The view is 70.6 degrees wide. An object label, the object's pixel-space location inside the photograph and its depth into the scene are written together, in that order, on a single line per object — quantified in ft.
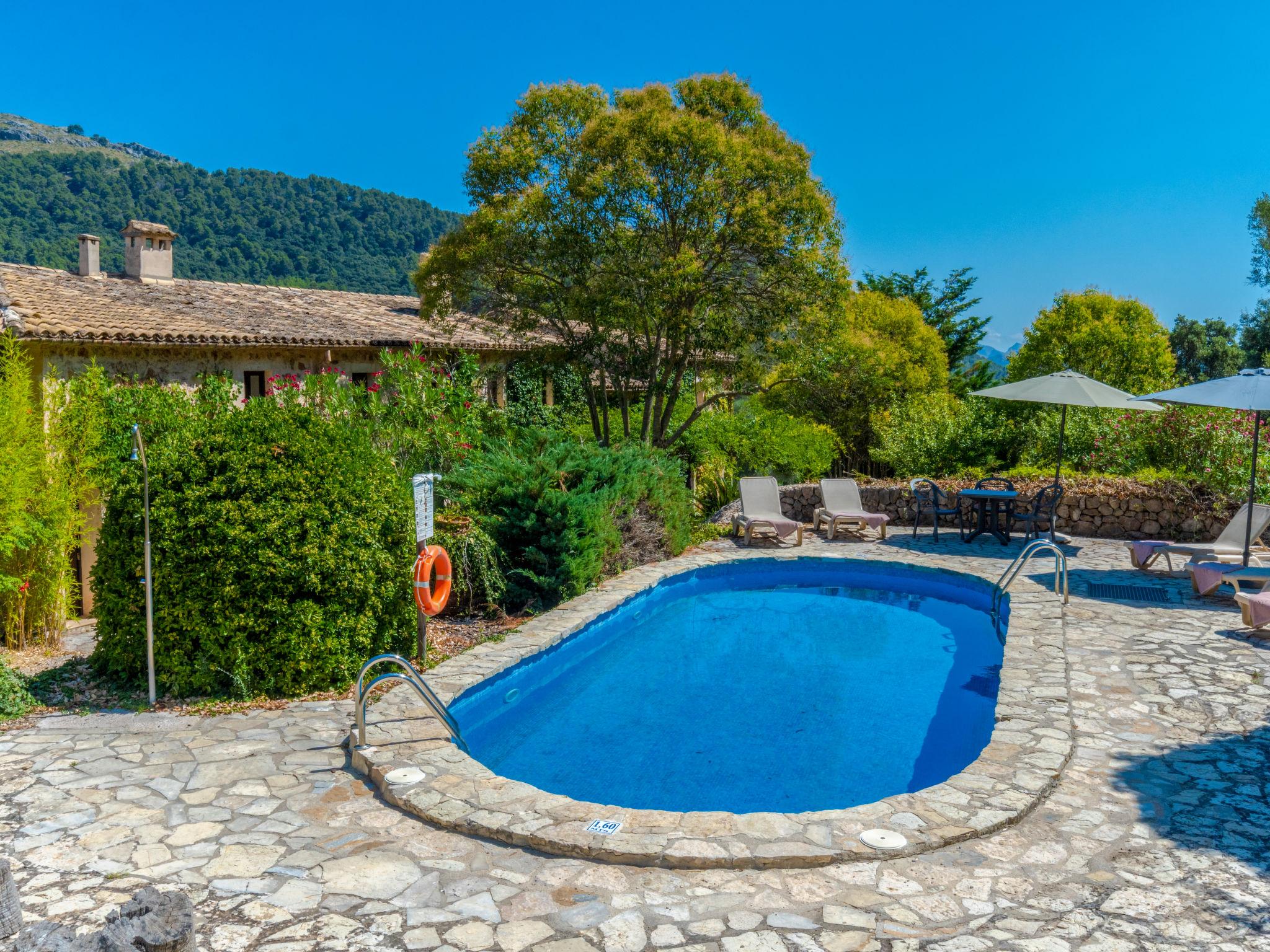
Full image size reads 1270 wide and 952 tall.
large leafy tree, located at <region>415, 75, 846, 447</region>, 44.83
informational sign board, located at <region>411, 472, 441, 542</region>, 23.72
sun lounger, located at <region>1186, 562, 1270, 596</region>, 33.35
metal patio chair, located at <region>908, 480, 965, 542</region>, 48.42
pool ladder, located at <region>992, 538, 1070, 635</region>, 33.47
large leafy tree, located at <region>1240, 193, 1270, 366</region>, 92.32
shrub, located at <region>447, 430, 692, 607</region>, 34.73
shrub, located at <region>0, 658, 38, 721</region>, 22.85
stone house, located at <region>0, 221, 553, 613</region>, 39.96
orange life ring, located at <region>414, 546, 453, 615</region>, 23.66
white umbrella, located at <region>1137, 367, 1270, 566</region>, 32.07
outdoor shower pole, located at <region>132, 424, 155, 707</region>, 23.32
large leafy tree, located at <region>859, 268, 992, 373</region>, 122.83
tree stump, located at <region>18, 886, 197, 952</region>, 9.89
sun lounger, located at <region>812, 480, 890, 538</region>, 50.70
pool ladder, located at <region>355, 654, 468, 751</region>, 19.94
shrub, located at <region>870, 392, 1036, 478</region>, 57.77
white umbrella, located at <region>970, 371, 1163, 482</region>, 41.55
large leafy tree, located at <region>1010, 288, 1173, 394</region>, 97.25
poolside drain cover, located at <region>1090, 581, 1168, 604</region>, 35.56
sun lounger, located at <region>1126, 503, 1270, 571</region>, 36.81
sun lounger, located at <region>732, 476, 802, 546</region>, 48.32
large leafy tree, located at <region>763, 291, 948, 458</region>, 51.03
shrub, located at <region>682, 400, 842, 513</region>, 59.52
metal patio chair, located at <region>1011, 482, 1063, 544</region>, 45.03
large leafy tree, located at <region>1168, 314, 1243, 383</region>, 129.29
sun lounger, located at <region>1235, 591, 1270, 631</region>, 29.04
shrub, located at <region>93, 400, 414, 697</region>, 23.82
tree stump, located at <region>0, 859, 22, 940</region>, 10.22
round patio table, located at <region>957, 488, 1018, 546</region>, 45.80
